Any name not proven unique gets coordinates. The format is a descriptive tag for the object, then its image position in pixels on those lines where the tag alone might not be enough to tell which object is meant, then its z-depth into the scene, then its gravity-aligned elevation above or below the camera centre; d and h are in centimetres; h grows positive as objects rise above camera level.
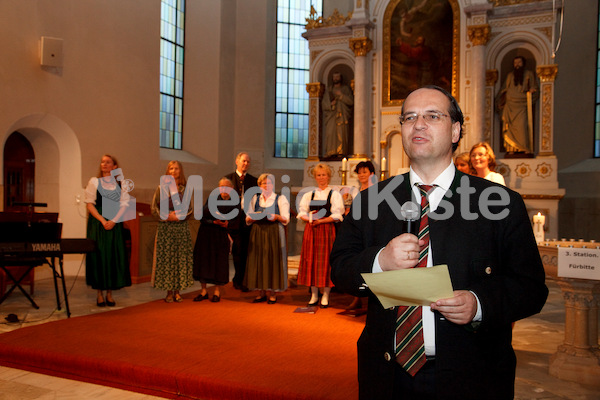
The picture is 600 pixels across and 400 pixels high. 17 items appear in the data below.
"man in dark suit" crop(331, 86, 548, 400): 149 -19
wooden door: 827 +34
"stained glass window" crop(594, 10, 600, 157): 1052 +162
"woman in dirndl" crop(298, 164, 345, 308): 625 -38
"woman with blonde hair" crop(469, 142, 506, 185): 458 +37
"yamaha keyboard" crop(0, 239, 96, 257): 529 -55
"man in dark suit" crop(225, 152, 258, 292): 719 -44
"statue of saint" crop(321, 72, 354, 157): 1130 +177
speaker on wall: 786 +210
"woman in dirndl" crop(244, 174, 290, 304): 650 -56
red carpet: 364 -126
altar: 973 +261
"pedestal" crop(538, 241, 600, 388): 394 -96
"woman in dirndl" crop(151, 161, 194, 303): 635 -48
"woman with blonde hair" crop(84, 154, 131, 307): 620 -40
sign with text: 365 -41
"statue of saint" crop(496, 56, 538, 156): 988 +176
